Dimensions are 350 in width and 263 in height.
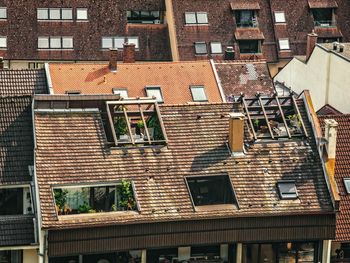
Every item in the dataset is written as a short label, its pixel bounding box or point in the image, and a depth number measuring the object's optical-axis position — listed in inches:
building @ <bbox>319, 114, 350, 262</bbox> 3056.1
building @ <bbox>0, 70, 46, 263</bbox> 2819.9
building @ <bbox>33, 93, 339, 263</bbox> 2832.2
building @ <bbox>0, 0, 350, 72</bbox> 4628.4
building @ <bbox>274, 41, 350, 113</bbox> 4077.3
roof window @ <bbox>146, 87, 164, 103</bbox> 3777.3
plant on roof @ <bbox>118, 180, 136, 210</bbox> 2861.7
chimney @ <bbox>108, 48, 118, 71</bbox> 3878.0
